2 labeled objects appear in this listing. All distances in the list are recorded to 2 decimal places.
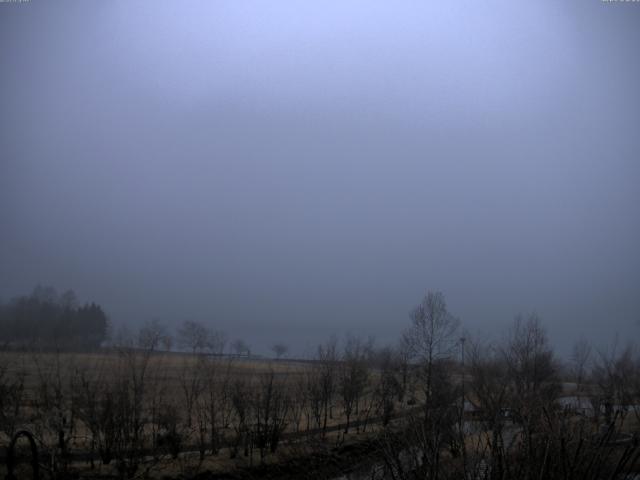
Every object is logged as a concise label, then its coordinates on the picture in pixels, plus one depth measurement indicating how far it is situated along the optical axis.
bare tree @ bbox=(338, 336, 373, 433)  43.09
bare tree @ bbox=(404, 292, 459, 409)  47.41
